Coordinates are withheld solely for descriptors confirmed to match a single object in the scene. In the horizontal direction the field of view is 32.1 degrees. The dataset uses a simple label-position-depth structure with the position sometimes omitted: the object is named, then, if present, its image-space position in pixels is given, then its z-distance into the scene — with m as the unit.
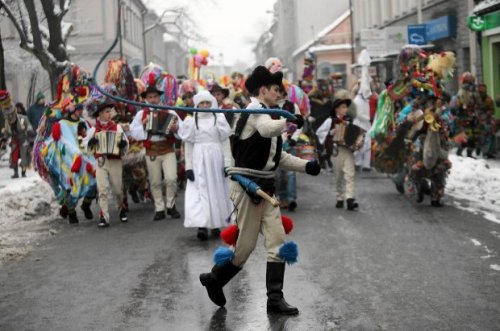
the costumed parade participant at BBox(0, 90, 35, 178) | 19.56
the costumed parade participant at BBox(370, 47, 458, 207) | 11.77
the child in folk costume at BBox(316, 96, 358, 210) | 12.32
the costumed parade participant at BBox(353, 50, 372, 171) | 13.20
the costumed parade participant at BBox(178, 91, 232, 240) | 9.90
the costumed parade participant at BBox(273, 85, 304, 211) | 12.10
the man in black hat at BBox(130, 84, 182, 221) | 11.74
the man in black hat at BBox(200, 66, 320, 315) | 6.27
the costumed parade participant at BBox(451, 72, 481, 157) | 19.08
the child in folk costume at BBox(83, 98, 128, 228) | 11.50
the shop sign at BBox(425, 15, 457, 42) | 28.12
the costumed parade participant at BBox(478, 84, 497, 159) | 19.12
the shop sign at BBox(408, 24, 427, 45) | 29.44
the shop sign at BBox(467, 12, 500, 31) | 23.09
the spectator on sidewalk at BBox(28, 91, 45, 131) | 19.08
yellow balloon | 21.11
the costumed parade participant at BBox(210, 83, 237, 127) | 12.78
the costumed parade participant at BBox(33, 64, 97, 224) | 11.92
